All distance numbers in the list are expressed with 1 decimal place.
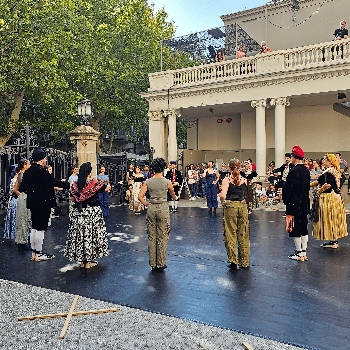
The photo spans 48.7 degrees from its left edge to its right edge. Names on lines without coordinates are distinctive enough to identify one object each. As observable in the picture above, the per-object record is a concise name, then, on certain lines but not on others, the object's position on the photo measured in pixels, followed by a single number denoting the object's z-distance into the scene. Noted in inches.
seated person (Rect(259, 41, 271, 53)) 740.0
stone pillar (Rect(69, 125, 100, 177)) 543.5
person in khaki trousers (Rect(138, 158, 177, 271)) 250.2
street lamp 525.7
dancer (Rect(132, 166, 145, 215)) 561.9
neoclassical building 687.7
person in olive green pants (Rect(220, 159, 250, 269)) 250.8
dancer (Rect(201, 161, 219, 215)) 547.8
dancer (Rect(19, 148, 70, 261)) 272.8
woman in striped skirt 297.6
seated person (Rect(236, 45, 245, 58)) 791.1
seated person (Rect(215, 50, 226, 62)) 843.4
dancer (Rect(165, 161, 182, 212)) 546.9
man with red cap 266.8
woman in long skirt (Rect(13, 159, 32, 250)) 327.6
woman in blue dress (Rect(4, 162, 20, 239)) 342.6
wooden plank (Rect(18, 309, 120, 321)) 173.8
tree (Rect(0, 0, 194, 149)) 726.5
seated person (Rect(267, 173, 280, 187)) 681.0
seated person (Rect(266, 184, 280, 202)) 661.8
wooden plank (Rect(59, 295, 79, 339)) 157.1
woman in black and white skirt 254.7
